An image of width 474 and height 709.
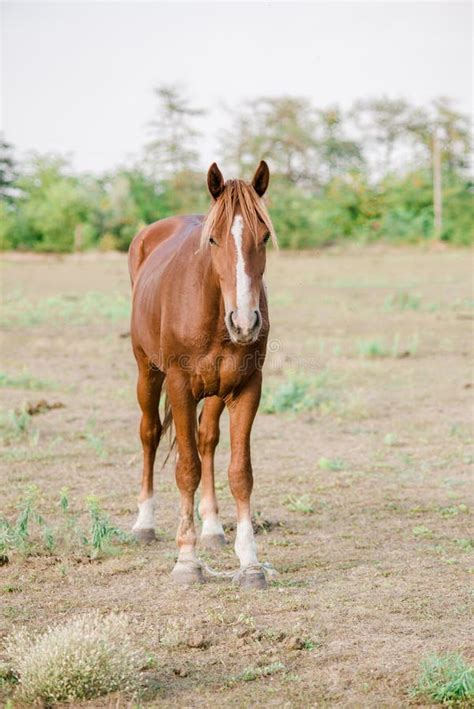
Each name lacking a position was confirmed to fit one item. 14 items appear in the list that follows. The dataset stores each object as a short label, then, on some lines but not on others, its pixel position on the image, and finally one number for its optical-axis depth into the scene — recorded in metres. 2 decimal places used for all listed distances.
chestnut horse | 8.83
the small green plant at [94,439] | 15.39
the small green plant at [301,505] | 12.34
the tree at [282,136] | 78.62
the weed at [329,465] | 14.58
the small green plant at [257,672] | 7.13
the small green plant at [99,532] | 10.28
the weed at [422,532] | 11.26
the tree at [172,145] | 88.75
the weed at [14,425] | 16.34
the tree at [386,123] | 79.25
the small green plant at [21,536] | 10.27
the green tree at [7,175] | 89.25
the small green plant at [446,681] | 6.60
